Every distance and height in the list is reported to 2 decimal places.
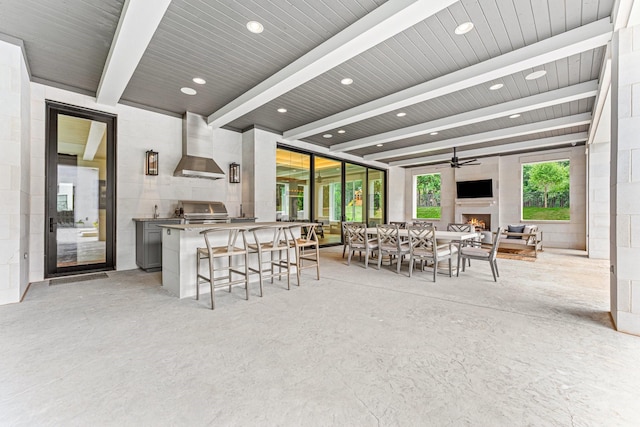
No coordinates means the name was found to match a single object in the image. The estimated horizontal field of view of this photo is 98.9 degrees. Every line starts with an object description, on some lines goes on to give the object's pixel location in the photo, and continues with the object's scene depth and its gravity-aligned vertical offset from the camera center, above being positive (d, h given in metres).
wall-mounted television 9.19 +0.88
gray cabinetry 4.73 -0.53
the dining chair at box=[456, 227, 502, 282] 4.29 -0.65
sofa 6.77 -0.68
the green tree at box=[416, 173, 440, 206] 10.88 +1.16
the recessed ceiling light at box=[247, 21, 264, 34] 2.96 +2.06
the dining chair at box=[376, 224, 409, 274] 4.87 -0.56
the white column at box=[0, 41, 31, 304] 3.17 +0.47
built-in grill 5.27 +0.03
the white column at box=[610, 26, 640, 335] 2.50 +0.31
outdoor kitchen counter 3.43 -0.54
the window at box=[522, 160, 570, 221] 8.30 +0.73
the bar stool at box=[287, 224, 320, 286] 4.02 -0.45
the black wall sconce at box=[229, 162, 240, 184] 6.37 +0.95
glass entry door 4.32 +0.37
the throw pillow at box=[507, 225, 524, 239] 8.03 -0.42
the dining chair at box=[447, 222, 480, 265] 6.15 -0.31
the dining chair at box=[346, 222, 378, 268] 5.27 -0.54
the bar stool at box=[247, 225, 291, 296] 3.84 -0.48
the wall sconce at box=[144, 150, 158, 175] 5.15 +0.94
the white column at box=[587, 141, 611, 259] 6.35 +0.34
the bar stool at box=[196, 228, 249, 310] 3.10 -0.50
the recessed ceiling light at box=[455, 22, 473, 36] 2.96 +2.06
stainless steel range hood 5.38 +1.33
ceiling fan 7.60 +1.43
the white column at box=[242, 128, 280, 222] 6.27 +0.92
